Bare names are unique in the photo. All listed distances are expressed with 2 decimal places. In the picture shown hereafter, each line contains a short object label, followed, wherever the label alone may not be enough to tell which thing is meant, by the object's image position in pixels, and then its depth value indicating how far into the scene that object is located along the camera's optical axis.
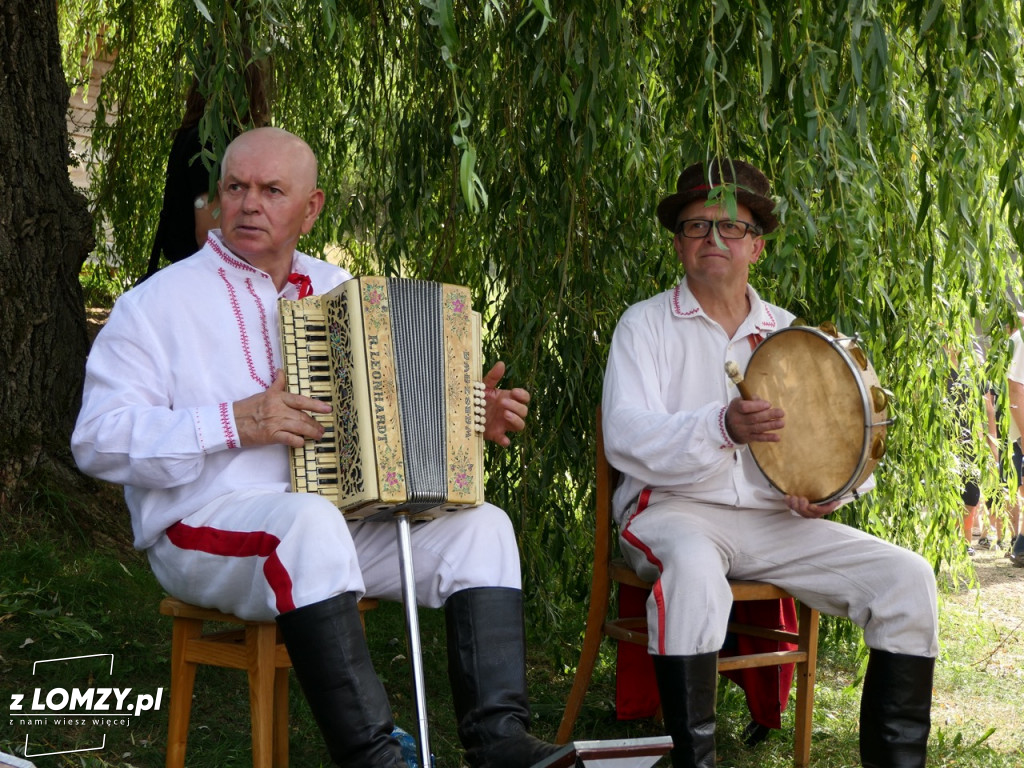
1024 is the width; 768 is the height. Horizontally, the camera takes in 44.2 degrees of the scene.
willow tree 3.17
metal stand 2.84
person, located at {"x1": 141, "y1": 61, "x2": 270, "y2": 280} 3.91
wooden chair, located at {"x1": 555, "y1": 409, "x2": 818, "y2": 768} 3.54
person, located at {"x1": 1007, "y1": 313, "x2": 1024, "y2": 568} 7.31
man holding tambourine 3.18
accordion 2.85
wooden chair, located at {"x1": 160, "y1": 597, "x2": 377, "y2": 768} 2.86
